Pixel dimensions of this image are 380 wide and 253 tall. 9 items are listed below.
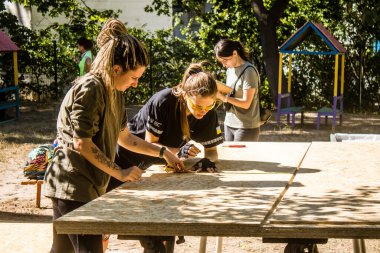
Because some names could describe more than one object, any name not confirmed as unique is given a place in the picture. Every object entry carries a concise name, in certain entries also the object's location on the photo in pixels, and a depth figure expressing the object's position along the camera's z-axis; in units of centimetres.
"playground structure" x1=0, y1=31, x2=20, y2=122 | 1617
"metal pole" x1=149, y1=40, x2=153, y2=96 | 1921
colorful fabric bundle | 818
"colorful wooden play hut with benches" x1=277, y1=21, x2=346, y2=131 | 1522
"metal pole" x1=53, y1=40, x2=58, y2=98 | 1945
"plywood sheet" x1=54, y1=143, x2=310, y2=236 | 318
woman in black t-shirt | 458
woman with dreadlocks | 368
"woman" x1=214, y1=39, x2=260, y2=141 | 675
